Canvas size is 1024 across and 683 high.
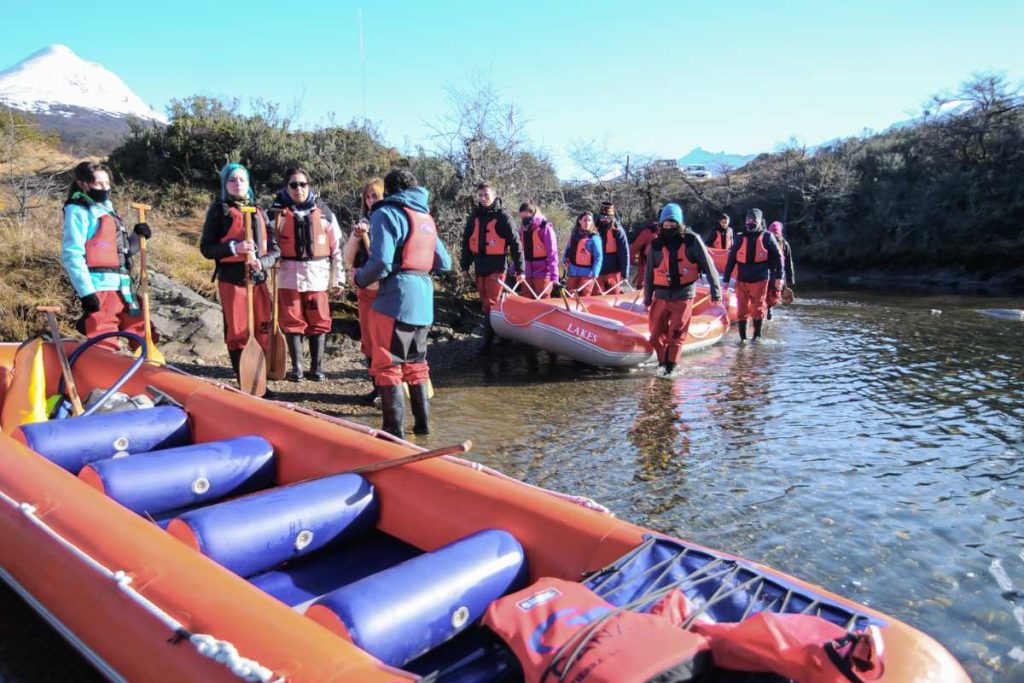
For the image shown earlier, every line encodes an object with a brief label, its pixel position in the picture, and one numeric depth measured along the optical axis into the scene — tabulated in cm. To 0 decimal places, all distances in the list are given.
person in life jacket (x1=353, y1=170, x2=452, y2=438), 438
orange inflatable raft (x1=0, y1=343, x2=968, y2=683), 179
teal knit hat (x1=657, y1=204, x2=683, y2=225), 688
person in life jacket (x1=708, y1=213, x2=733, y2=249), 1223
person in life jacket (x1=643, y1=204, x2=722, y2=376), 684
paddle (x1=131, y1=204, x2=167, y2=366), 470
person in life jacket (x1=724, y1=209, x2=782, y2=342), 914
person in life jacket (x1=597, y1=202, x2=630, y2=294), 969
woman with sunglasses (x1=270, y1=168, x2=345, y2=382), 573
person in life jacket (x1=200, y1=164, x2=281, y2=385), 536
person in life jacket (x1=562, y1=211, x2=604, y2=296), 905
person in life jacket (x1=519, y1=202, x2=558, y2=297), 815
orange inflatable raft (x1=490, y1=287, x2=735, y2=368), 727
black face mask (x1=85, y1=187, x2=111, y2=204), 489
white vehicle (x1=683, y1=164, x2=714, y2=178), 3597
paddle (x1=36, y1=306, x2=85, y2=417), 403
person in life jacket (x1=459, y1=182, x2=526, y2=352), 734
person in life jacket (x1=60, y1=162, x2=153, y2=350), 475
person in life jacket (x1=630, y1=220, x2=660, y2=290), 1023
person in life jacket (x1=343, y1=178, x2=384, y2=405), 537
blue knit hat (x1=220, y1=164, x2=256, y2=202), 545
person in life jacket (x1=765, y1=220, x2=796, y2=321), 975
